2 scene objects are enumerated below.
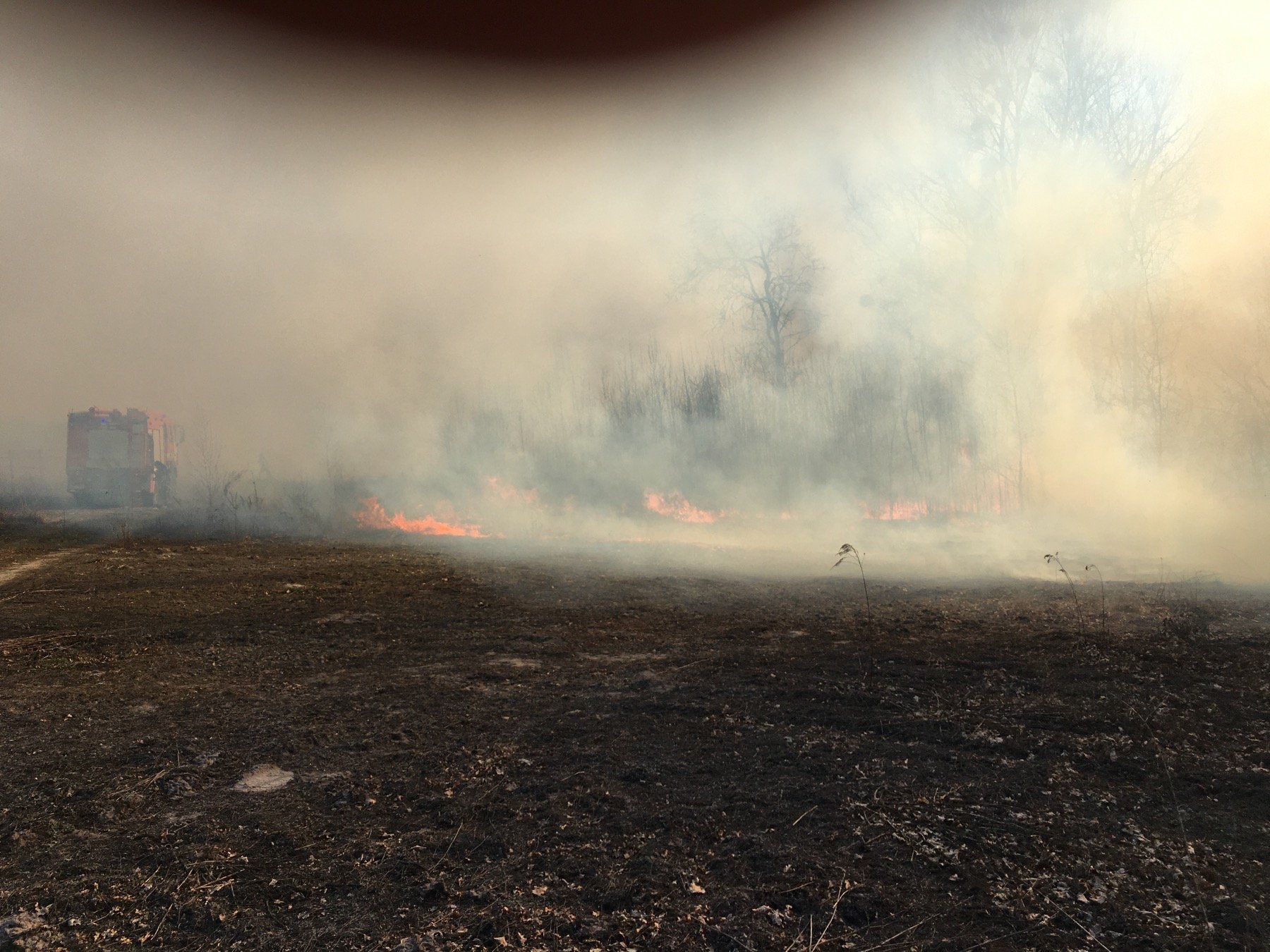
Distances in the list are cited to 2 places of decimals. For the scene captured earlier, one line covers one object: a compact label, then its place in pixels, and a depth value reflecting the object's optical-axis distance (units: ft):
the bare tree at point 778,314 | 71.00
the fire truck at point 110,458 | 85.35
